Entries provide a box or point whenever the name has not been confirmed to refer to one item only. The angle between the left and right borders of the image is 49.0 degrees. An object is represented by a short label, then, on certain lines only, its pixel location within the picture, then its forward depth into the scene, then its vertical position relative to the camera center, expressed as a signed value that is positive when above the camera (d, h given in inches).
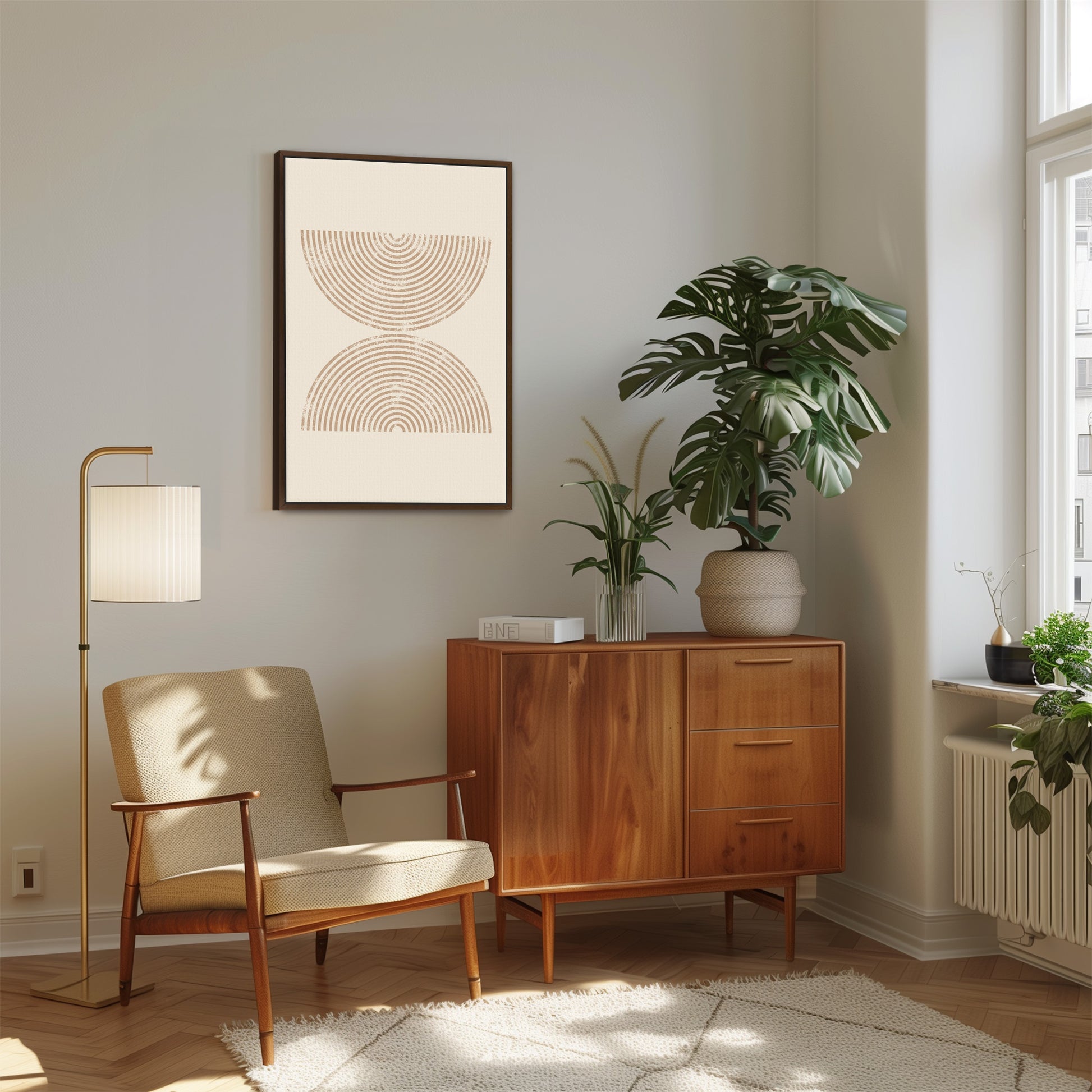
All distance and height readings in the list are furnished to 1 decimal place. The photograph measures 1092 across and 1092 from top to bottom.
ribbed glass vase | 141.3 -6.0
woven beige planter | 144.5 -3.7
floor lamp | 124.5 +1.3
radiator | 123.0 -31.3
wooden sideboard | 131.1 -22.9
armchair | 113.3 -28.8
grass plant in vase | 141.5 -0.2
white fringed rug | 104.8 -45.5
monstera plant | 135.9 +21.2
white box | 135.9 -7.6
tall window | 138.4 +31.2
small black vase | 134.3 -11.2
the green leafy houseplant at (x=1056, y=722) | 108.7 -14.6
